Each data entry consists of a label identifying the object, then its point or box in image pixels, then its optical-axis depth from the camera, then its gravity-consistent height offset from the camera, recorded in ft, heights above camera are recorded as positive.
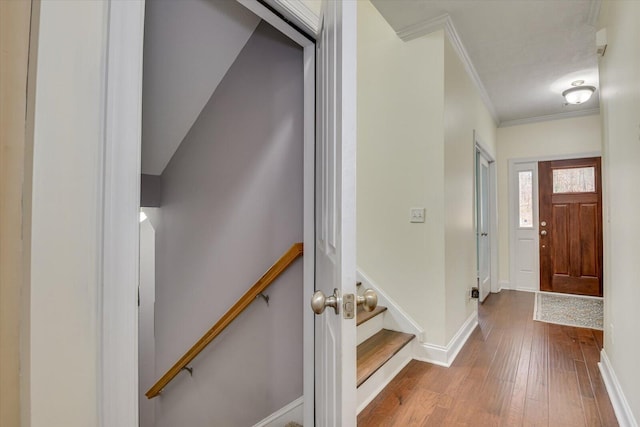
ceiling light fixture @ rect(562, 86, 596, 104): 11.48 +4.73
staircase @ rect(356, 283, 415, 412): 6.09 -3.09
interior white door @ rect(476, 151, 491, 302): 13.62 -0.42
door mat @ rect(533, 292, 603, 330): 10.76 -3.70
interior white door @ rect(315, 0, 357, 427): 2.56 +0.06
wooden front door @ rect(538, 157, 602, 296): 14.03 -0.41
